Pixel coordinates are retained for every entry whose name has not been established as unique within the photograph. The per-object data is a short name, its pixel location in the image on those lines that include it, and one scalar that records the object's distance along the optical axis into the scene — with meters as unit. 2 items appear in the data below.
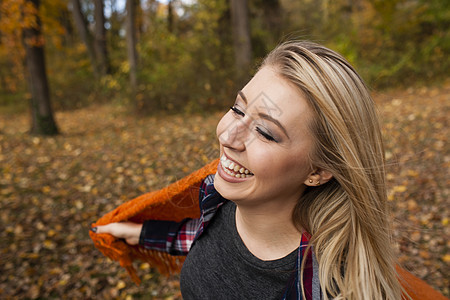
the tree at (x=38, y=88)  2.94
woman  0.57
